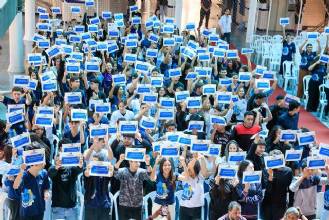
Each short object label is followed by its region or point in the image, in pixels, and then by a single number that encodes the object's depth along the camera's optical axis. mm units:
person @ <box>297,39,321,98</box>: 12977
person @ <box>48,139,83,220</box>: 6297
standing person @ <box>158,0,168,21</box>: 19953
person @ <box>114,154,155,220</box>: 6387
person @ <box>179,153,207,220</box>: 6473
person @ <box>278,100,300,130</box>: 8648
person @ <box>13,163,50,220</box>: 6070
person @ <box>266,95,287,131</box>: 9094
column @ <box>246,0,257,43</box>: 16922
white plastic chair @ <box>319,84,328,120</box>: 11969
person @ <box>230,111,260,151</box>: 7891
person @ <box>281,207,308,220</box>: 5648
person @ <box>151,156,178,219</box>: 6457
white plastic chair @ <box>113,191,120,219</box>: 6613
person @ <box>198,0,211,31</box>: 18750
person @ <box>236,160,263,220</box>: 6336
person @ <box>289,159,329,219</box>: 6578
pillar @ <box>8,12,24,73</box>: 14062
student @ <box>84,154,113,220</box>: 6383
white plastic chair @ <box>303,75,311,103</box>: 12440
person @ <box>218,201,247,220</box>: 5719
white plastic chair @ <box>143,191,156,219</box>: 6740
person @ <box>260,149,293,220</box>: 6562
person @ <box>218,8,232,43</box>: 16641
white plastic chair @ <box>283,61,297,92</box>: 13711
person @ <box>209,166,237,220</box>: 6320
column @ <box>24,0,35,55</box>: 15383
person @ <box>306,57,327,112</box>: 12211
